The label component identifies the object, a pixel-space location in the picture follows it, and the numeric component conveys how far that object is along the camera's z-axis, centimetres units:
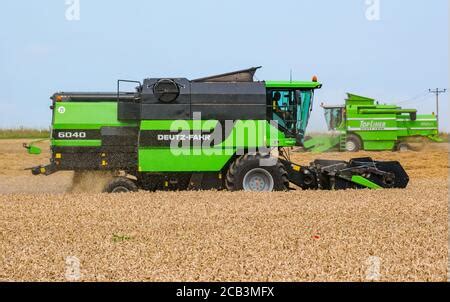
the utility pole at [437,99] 4941
